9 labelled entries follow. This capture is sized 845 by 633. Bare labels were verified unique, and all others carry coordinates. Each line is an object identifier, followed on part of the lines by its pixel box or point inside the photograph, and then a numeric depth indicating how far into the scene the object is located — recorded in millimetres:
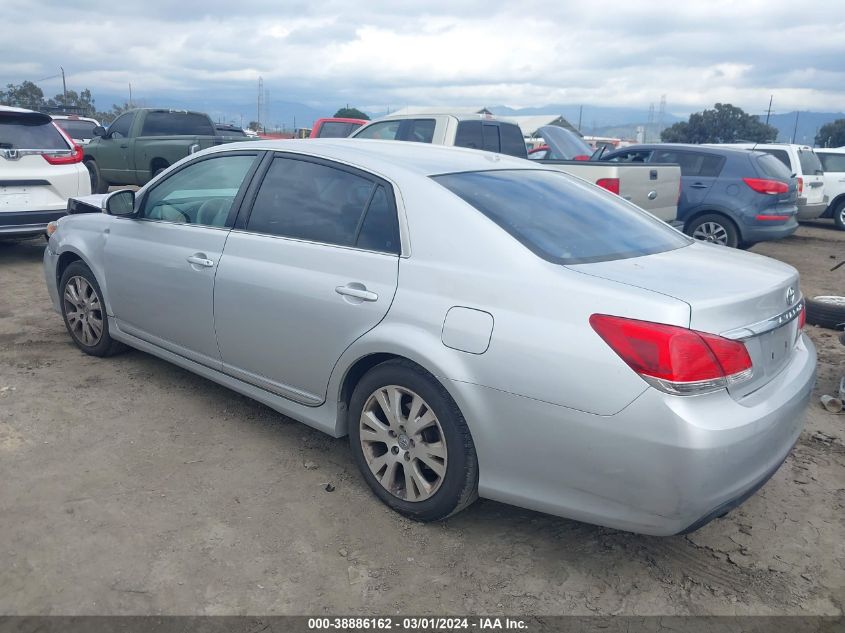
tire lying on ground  6263
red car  12703
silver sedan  2484
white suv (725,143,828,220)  13031
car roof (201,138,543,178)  3418
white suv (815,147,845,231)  14422
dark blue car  9781
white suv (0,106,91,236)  7770
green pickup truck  12758
